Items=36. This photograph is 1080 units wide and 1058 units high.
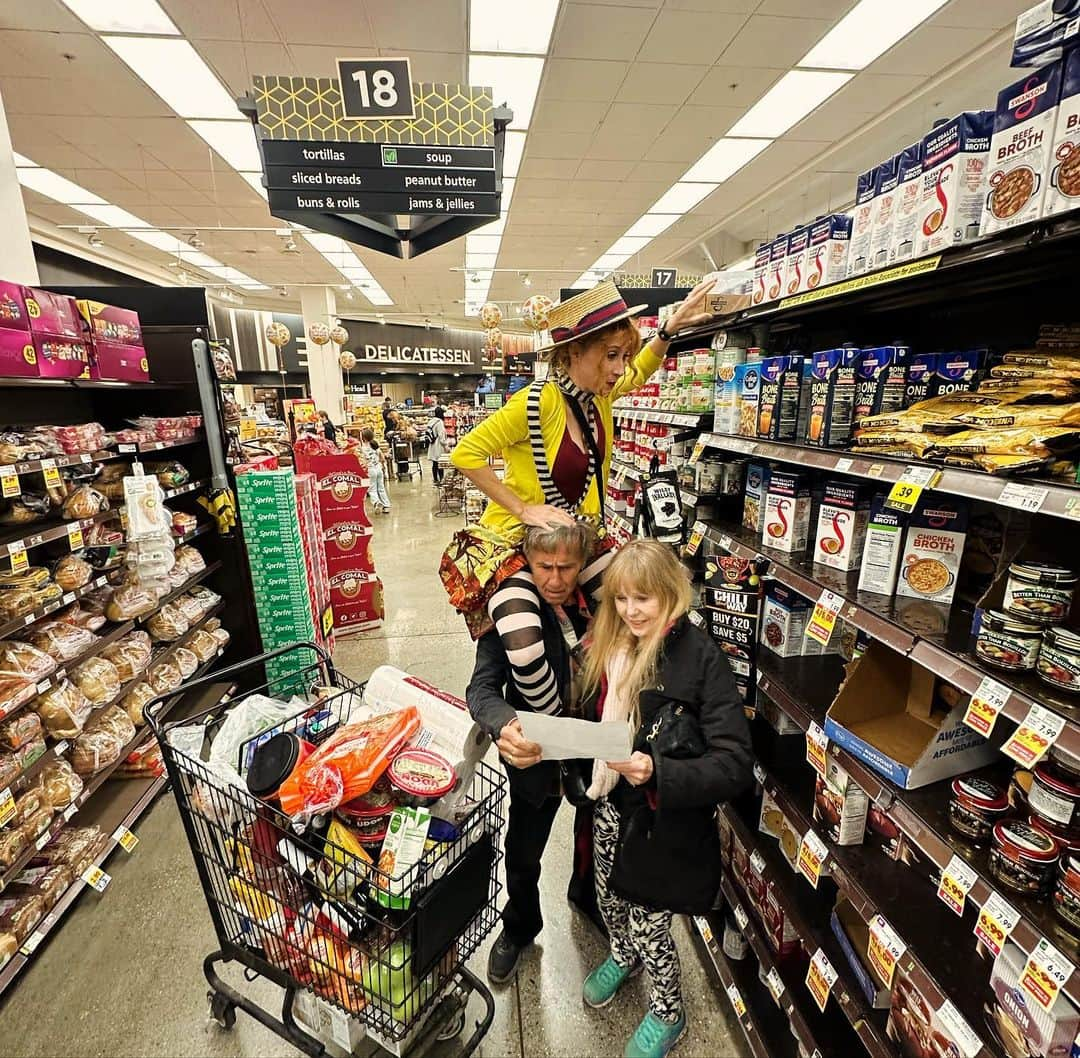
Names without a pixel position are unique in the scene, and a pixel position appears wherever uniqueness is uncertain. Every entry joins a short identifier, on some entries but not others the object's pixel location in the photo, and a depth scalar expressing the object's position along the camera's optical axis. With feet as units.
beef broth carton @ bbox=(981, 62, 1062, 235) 3.36
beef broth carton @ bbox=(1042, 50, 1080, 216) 3.16
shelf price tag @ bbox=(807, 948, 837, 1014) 4.63
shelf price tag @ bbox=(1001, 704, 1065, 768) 2.96
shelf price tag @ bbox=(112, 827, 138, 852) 8.09
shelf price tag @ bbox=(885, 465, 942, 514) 3.89
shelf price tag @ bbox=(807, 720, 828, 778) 4.82
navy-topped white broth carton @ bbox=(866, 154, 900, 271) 4.55
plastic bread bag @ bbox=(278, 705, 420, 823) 4.16
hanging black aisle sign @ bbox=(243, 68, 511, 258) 11.36
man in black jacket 4.89
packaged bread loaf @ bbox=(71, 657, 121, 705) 8.20
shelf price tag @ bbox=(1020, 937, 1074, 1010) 2.88
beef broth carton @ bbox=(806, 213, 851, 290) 5.19
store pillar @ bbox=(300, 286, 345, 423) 46.93
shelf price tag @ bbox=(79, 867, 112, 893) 7.37
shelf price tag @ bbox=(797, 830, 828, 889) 4.77
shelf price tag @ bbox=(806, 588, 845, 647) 4.73
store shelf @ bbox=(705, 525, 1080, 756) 3.18
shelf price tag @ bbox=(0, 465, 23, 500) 6.62
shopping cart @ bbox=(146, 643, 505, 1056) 4.20
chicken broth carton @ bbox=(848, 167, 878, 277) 4.83
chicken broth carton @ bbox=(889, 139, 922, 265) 4.29
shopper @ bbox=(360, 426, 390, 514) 30.01
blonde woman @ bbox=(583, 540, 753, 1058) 4.53
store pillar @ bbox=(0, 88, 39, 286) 10.64
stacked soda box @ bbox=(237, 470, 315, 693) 11.51
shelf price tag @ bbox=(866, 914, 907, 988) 3.93
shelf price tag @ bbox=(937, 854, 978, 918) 3.51
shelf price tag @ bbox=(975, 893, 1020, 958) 3.22
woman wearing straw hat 5.68
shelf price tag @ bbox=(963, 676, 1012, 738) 3.31
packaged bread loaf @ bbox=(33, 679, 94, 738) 7.41
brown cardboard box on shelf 4.18
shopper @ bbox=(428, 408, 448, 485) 38.14
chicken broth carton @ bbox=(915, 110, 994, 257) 3.92
